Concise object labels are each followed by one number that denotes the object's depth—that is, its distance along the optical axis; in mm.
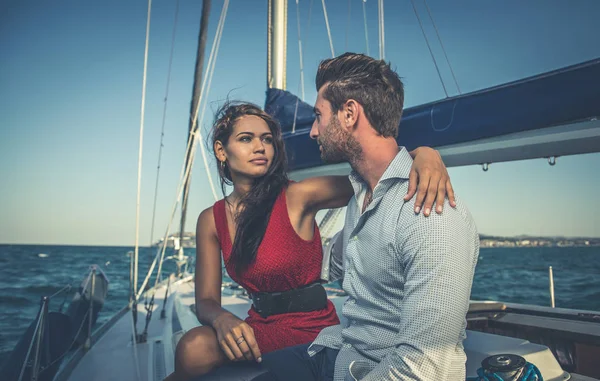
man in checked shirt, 1031
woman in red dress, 1527
